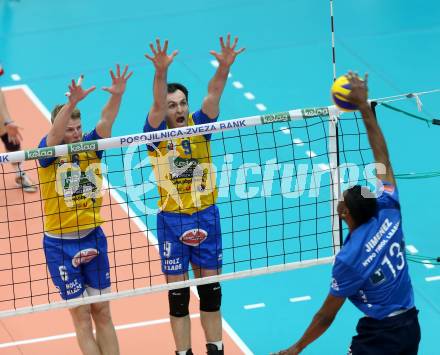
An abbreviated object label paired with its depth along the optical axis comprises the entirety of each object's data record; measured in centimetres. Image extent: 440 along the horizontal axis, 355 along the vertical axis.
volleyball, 1566
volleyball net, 1744
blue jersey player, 1424
